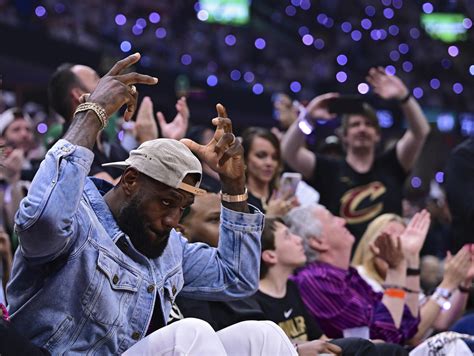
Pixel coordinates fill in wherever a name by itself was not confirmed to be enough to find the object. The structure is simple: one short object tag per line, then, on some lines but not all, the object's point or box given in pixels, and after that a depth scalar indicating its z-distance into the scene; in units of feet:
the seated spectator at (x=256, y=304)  24.06
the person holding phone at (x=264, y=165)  34.76
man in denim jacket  17.56
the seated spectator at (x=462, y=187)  32.12
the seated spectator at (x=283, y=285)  27.02
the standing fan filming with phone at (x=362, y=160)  37.60
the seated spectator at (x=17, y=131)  37.21
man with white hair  28.73
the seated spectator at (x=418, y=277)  31.05
